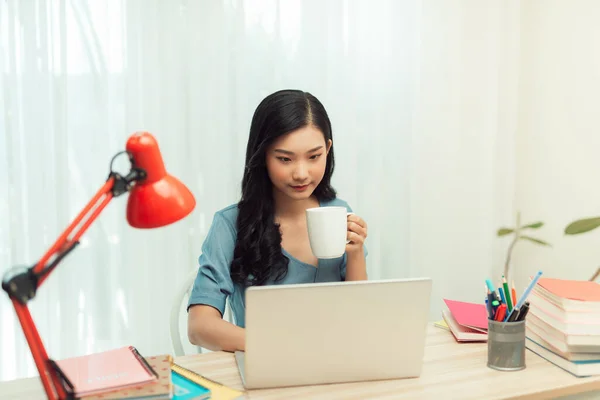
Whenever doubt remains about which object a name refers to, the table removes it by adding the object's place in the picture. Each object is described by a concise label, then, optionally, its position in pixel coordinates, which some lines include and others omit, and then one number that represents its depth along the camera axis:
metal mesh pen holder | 1.10
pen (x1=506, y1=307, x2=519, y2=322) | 1.10
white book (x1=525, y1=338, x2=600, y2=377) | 1.09
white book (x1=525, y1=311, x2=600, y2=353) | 1.11
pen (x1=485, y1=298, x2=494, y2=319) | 1.12
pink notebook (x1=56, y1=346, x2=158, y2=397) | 0.88
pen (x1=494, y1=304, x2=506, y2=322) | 1.10
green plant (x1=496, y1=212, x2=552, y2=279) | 2.27
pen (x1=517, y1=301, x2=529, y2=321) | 1.10
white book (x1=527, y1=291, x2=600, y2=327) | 1.12
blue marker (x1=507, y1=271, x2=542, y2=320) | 1.10
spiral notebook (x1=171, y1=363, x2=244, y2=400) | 0.95
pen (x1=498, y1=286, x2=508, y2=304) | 1.14
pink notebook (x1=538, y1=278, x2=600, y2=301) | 1.15
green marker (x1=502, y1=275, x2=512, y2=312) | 1.13
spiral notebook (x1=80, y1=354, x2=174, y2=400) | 0.87
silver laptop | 0.96
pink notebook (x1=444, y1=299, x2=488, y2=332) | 1.30
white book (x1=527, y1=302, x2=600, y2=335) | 1.11
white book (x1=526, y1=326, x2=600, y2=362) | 1.12
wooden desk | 1.00
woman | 1.42
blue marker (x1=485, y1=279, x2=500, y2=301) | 1.12
